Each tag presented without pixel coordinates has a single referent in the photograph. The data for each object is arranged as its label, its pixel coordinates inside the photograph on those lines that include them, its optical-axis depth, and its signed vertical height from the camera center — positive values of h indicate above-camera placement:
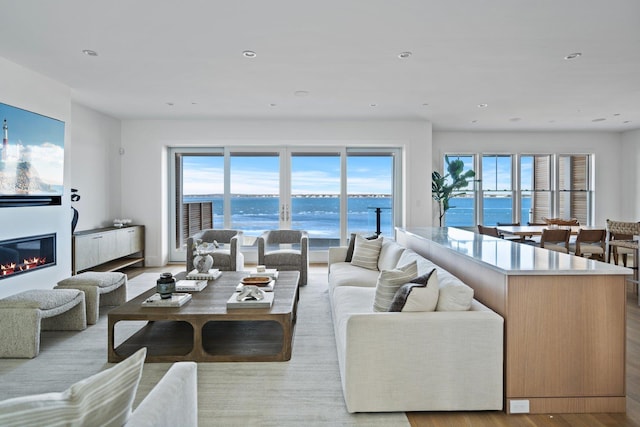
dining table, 5.74 -0.30
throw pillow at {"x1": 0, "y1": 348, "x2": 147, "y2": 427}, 0.88 -0.47
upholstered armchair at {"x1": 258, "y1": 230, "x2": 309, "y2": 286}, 5.54 -0.71
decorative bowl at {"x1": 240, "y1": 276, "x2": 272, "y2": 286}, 3.71 -0.69
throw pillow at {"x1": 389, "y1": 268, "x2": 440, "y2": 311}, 2.31 -0.52
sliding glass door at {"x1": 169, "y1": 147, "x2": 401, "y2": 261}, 7.49 +0.37
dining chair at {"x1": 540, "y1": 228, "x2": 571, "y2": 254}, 5.57 -0.37
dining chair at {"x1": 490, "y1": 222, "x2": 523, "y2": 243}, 5.96 -0.42
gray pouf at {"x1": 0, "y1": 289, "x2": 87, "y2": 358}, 3.00 -0.87
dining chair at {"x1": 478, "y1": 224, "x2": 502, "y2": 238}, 5.79 -0.31
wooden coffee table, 2.93 -1.12
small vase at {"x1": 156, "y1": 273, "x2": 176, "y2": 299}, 3.23 -0.64
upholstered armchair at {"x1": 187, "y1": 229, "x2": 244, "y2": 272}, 5.61 -0.69
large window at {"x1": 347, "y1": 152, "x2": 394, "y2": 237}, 7.60 +0.35
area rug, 2.21 -1.16
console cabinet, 5.24 -0.59
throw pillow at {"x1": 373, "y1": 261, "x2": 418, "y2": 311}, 2.53 -0.50
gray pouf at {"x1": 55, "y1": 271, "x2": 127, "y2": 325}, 3.81 -0.77
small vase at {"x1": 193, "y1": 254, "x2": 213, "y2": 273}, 4.15 -0.58
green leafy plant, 7.64 +0.55
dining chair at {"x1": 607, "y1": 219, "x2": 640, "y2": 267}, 5.15 -0.26
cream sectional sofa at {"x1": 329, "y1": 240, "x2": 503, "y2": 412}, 2.21 -0.86
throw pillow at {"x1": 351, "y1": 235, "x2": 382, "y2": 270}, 4.61 -0.52
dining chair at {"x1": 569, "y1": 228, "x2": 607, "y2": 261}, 5.72 -0.45
